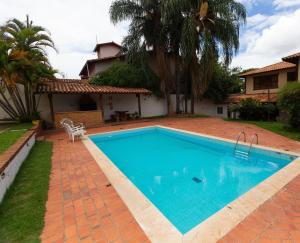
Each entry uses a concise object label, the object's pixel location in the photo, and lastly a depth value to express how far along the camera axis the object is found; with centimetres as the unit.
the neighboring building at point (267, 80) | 1678
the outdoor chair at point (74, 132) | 820
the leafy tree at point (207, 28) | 1397
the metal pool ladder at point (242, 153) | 618
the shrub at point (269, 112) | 1305
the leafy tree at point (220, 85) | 2113
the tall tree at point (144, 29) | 1511
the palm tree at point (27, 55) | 901
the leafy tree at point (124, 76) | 1658
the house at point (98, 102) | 1257
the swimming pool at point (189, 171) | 356
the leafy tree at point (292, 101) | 843
